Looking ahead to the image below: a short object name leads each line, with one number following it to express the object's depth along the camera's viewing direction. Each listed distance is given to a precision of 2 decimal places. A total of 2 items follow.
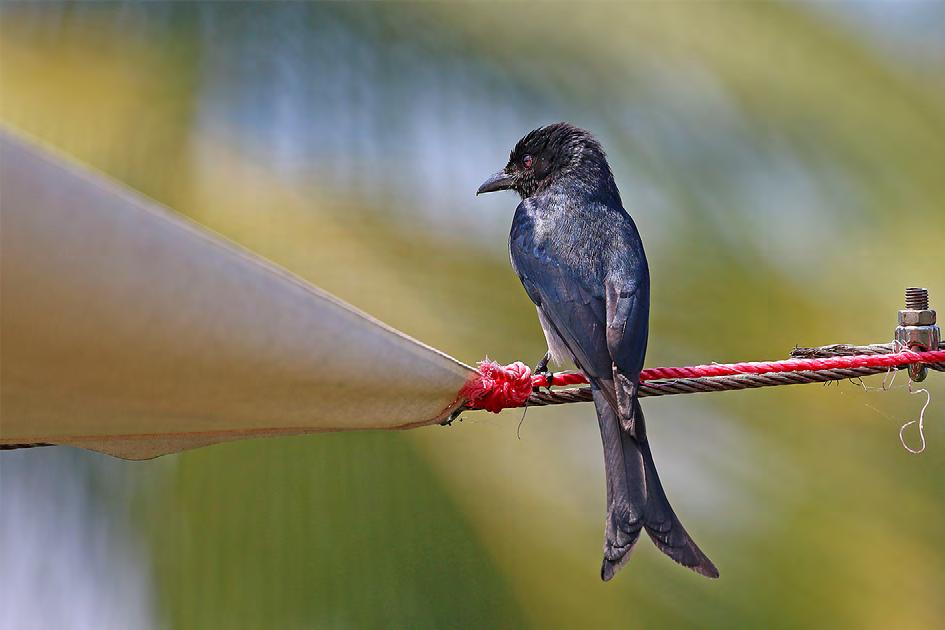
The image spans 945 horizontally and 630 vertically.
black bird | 6.51
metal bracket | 6.38
